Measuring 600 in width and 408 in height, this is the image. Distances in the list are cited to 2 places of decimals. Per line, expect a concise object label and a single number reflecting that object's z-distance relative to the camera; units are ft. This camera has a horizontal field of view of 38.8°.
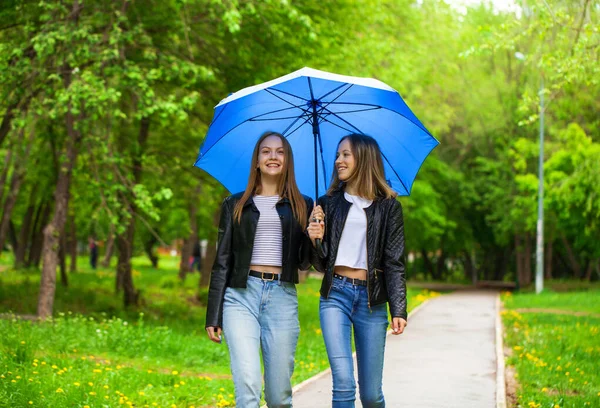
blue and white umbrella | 18.97
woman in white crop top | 17.17
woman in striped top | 16.74
